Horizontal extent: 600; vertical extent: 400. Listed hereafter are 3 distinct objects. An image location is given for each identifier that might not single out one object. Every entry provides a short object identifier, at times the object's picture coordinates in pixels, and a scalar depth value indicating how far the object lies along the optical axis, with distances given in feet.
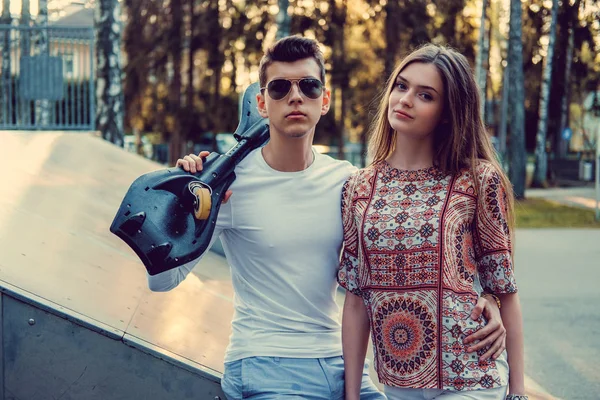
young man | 8.66
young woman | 8.17
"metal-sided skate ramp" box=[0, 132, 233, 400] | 9.91
